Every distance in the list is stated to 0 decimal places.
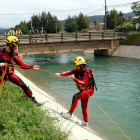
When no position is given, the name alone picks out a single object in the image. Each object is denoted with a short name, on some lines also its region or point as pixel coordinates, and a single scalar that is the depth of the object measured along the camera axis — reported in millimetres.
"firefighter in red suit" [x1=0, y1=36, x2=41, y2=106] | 5973
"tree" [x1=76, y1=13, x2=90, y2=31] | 85688
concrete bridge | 27062
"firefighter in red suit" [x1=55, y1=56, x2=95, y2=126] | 5699
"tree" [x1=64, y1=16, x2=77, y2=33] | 82612
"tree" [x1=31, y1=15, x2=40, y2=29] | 89612
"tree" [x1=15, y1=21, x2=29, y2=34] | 87525
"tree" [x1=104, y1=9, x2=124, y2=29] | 88188
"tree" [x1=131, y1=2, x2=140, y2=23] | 40112
